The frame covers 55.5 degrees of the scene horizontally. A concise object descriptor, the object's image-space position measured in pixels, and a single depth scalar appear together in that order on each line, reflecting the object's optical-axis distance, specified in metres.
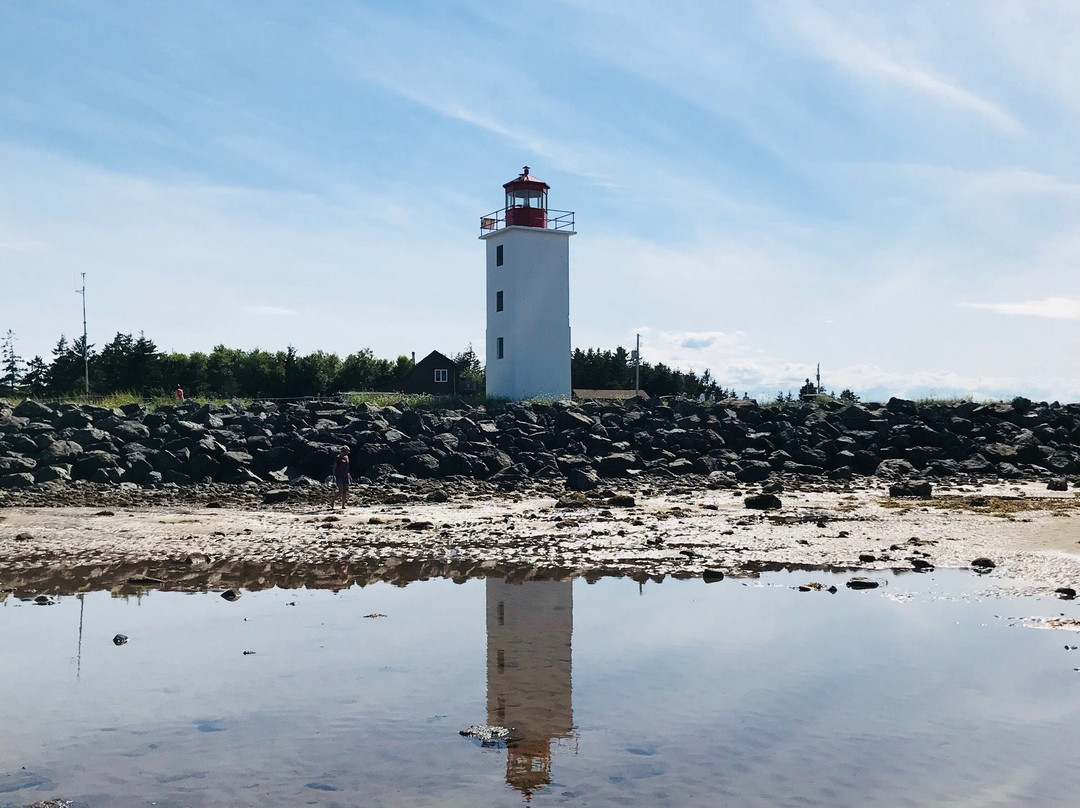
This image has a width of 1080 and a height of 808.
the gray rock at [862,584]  13.39
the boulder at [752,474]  27.36
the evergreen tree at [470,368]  70.00
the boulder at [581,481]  25.27
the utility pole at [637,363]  63.23
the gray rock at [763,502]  21.77
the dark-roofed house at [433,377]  67.19
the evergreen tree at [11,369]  64.64
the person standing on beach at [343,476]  22.05
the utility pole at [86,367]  55.00
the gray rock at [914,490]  23.81
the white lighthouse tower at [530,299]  44.78
